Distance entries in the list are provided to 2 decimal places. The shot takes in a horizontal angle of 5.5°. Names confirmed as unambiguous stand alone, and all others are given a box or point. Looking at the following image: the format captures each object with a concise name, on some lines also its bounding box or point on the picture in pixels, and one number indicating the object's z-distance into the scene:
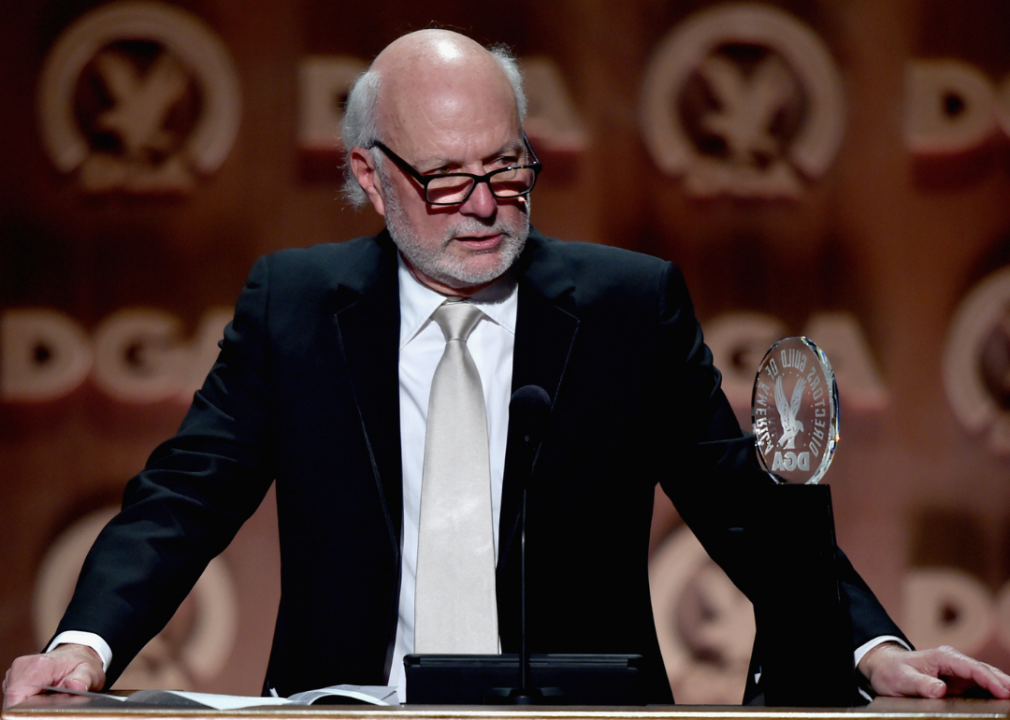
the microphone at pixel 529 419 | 10.73
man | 11.06
